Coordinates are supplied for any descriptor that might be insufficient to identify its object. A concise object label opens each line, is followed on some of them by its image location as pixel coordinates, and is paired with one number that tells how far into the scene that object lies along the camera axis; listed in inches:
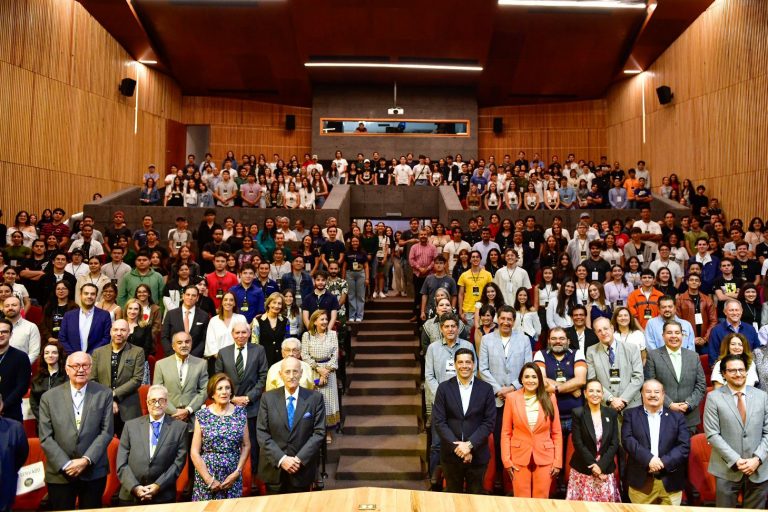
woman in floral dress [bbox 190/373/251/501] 162.4
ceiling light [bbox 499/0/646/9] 496.1
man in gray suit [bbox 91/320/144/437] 197.2
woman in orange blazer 173.9
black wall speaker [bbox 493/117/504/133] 692.1
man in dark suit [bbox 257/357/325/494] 167.8
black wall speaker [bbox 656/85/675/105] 537.0
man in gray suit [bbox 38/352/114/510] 161.5
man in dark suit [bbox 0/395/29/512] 142.9
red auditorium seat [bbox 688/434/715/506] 179.3
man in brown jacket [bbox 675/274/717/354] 254.4
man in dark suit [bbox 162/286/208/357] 229.9
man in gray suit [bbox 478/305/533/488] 207.6
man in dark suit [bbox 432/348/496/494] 176.4
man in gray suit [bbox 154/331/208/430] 191.6
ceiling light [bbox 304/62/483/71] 595.8
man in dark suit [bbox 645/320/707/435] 201.3
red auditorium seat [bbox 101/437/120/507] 175.3
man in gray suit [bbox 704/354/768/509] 161.5
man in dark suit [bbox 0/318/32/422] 184.9
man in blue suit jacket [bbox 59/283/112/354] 216.2
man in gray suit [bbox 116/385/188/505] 159.6
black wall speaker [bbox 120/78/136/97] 554.3
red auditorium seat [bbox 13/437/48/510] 175.3
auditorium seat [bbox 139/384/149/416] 204.8
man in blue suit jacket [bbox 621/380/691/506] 166.7
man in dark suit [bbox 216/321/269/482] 201.3
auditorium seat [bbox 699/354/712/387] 231.9
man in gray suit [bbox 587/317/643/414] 202.1
